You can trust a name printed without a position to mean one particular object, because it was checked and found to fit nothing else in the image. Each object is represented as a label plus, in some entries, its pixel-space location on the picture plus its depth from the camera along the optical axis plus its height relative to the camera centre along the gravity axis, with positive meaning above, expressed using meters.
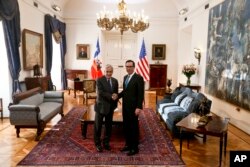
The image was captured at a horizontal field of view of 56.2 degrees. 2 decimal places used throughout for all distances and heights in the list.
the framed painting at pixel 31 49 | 6.91 +0.51
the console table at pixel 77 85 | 8.67 -0.73
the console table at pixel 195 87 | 7.87 -0.68
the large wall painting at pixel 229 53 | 5.10 +0.37
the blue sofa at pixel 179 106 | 4.56 -0.90
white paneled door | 11.94 +0.81
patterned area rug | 3.57 -1.46
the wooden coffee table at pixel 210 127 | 3.41 -0.92
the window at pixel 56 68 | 10.80 -0.14
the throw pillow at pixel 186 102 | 5.08 -0.79
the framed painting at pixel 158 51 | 11.40 +0.75
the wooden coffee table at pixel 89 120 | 4.60 -1.07
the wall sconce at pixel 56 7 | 9.33 +2.33
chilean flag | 10.28 -0.15
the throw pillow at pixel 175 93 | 6.24 -0.71
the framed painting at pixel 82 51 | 11.39 +0.70
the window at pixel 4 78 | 6.04 -0.36
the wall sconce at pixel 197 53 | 8.12 +0.48
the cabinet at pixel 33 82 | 6.86 -0.51
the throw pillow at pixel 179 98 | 5.69 -0.78
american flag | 10.56 +0.01
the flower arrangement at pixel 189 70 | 7.75 -0.12
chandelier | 6.50 +1.26
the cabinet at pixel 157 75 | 11.28 -0.42
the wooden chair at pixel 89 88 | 7.65 -0.77
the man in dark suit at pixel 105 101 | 3.79 -0.57
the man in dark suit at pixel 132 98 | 3.67 -0.50
